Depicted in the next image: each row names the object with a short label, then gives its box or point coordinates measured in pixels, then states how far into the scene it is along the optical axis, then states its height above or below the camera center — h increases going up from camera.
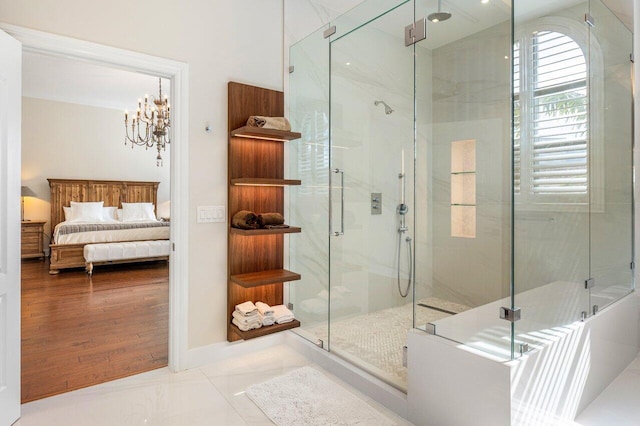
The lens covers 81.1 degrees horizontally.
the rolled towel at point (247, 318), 2.81 -0.81
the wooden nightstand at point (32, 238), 6.98 -0.51
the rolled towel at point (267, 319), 2.88 -0.84
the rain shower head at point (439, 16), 2.22 +1.17
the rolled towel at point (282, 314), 2.99 -0.84
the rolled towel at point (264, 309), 2.91 -0.77
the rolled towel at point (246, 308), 2.82 -0.74
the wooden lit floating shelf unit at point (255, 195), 2.85 +0.13
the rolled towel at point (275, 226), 2.89 -0.12
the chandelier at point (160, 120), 5.11 +1.31
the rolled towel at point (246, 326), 2.80 -0.87
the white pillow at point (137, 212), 7.94 -0.02
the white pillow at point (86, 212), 7.29 -0.02
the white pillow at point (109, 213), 7.74 -0.04
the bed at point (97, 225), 6.08 -0.25
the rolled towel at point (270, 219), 2.86 -0.06
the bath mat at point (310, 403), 2.09 -1.16
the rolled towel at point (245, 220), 2.78 -0.07
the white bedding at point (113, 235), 6.13 -0.42
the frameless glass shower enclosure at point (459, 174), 2.06 +0.25
